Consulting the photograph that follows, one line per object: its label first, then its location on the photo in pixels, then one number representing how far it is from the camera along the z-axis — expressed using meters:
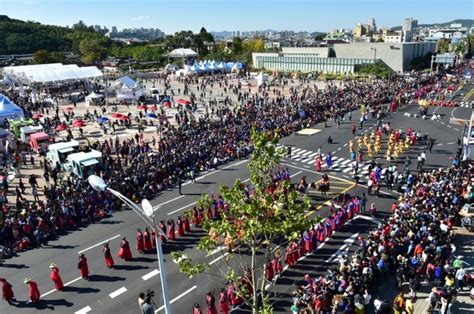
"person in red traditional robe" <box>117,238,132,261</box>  18.97
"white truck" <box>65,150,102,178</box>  28.39
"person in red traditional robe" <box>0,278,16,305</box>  15.91
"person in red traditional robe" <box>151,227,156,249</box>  20.19
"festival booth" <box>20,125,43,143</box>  38.44
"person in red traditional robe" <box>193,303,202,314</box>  13.93
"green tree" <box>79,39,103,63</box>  119.31
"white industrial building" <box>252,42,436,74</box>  93.88
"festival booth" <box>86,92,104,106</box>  58.75
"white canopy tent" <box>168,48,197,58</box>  121.44
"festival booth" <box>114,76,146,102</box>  59.91
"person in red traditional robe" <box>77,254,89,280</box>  17.45
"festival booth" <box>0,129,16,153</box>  35.44
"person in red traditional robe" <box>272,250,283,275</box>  17.03
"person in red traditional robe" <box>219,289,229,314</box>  14.74
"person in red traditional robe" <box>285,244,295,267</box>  17.92
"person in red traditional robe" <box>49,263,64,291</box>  16.58
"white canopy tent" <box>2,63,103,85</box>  65.88
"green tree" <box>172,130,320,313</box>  9.34
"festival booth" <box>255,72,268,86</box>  74.31
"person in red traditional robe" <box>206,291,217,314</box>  14.59
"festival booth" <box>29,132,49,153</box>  35.88
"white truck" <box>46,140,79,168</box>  30.84
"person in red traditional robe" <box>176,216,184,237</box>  21.19
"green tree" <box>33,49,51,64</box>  104.56
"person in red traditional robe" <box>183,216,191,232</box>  21.80
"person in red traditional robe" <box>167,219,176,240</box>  20.73
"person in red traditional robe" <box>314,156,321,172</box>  31.02
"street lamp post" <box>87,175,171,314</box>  8.16
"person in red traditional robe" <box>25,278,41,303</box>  15.86
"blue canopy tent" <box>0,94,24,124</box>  41.07
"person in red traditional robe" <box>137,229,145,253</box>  19.54
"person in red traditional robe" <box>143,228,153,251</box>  19.80
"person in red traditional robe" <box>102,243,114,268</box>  18.27
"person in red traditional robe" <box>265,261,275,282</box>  16.78
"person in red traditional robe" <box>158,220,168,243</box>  20.55
